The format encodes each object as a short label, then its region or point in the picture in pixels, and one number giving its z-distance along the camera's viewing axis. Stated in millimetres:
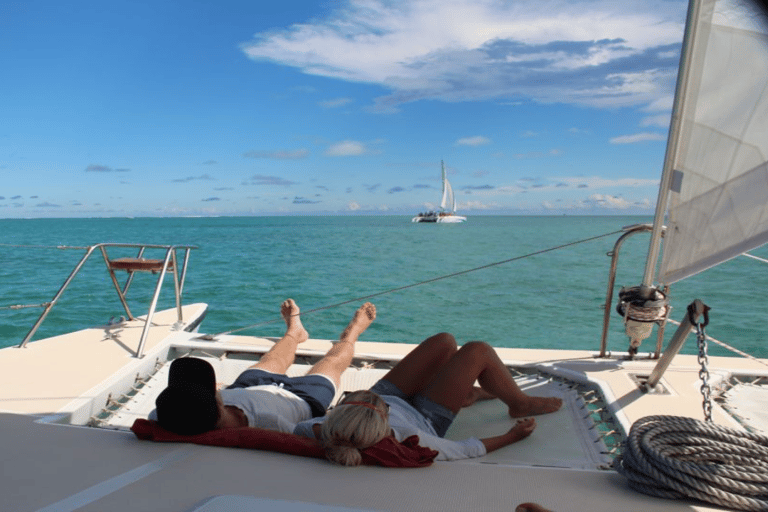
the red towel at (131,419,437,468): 1645
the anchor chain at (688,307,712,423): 1896
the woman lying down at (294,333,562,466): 1650
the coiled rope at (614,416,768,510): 1402
